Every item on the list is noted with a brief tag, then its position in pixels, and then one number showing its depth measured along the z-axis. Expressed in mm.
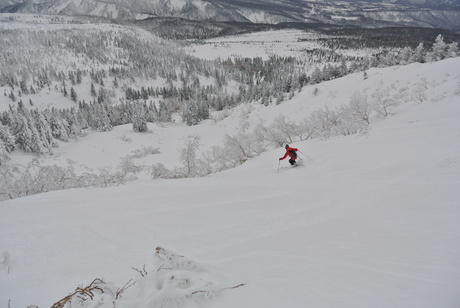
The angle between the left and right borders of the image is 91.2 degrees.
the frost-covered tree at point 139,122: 49312
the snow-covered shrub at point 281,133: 16859
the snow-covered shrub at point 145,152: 35844
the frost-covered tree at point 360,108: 13711
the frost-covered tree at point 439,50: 41250
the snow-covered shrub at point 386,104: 13617
